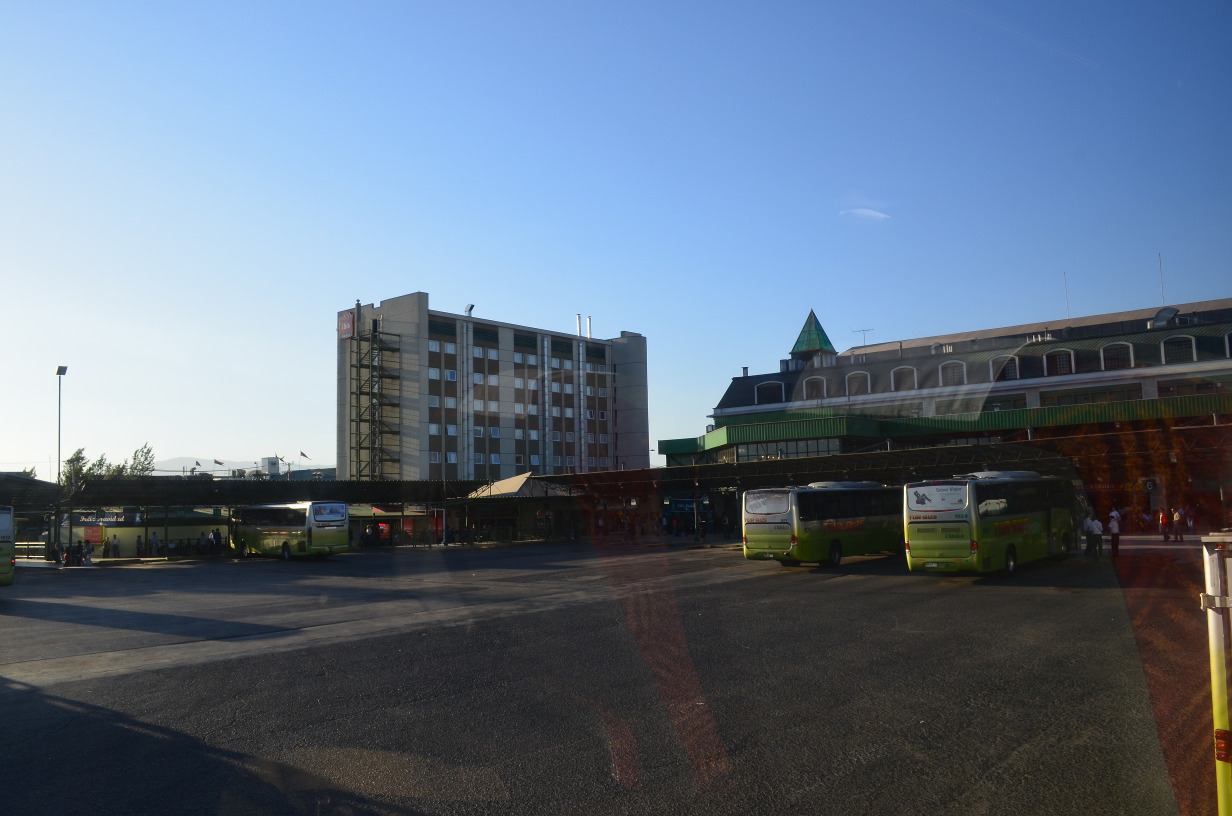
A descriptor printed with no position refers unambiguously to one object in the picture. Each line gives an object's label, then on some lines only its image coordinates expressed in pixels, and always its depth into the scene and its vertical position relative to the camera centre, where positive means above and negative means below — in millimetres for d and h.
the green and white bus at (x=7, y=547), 23359 -1379
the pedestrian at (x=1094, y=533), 27758 -2252
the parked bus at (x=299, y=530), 41750 -2056
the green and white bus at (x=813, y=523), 27062 -1645
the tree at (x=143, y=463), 71125 +2884
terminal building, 43375 +4508
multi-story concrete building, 70188 +8011
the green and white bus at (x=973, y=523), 21766 -1463
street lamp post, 46062 +5662
